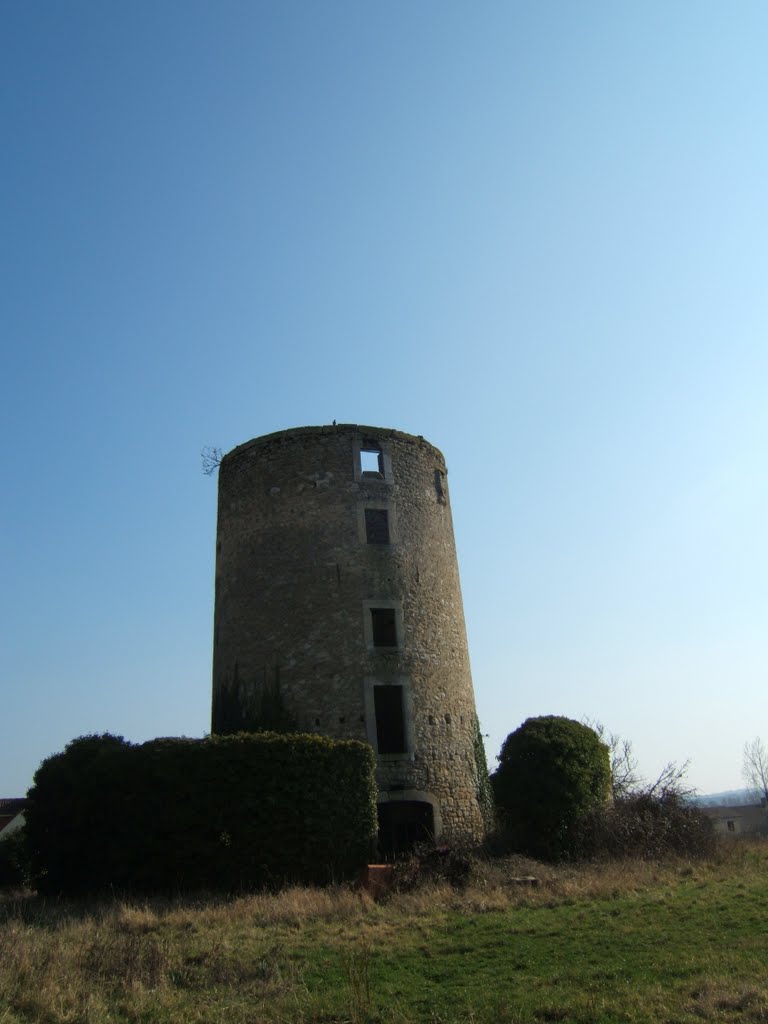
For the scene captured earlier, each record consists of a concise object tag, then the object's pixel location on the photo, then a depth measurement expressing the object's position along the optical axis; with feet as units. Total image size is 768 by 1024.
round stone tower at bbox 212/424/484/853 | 66.18
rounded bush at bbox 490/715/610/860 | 61.93
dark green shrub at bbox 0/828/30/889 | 69.41
